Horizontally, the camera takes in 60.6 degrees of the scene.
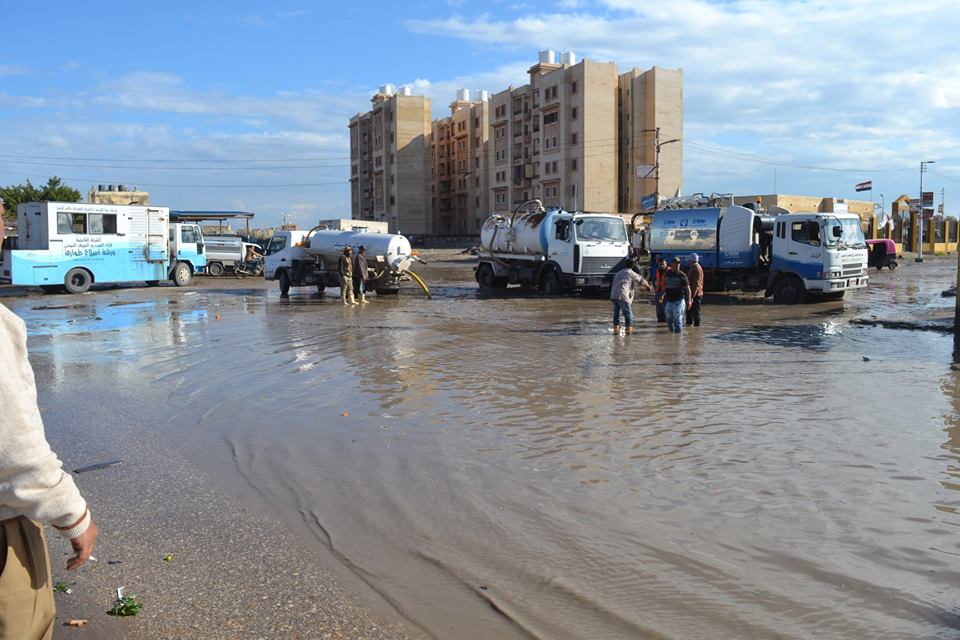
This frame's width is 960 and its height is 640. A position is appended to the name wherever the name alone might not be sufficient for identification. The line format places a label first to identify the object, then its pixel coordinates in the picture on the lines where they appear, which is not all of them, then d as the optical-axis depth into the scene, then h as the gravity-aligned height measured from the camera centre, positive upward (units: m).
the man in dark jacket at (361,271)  23.55 +0.01
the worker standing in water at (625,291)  15.00 -0.40
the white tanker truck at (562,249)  24.42 +0.66
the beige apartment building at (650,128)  72.81 +12.80
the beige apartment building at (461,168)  97.12 +12.74
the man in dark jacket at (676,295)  14.91 -0.47
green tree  61.36 +6.20
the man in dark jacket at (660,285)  15.60 -0.31
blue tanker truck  20.77 +0.60
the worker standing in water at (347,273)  22.89 -0.05
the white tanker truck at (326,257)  25.11 +0.46
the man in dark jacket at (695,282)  16.19 -0.24
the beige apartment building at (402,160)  102.69 +14.03
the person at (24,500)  2.36 -0.67
